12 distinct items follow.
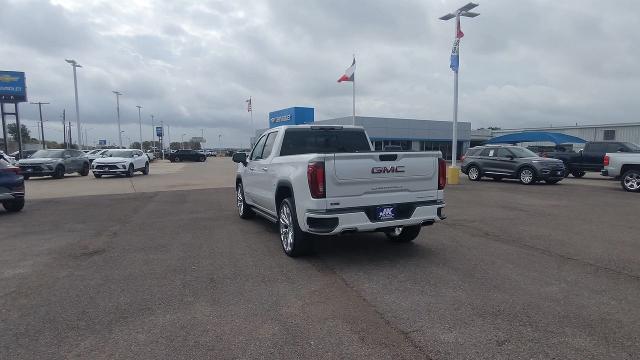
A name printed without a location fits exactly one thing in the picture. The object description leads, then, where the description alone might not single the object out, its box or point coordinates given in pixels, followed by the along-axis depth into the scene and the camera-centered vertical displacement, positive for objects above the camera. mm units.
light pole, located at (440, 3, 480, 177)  15617 +3399
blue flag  16312 +3538
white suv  21672 -869
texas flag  24984 +4336
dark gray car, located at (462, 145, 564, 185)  15945 -917
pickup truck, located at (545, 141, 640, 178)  17131 -643
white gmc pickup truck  5035 -644
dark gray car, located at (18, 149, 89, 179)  20227 -771
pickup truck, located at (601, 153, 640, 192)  13836 -927
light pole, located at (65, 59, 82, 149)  37609 +5952
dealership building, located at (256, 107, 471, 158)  46312 +1541
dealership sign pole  40406 +5939
